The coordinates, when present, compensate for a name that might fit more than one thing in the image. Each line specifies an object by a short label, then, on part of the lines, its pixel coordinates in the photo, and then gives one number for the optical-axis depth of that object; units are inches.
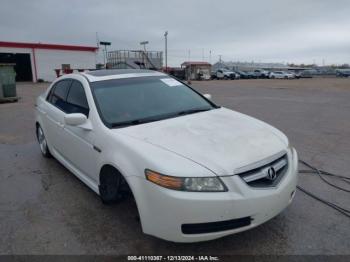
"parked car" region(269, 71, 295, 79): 2054.4
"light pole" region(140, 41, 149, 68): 1458.7
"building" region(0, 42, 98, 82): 1265.7
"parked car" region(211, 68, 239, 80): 1827.0
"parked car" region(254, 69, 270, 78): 2081.3
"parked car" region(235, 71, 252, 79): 2010.3
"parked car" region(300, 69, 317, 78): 2337.6
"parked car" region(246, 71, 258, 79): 2039.6
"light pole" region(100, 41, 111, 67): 1559.1
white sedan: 91.6
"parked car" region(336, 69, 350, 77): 2403.8
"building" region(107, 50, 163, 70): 1353.3
